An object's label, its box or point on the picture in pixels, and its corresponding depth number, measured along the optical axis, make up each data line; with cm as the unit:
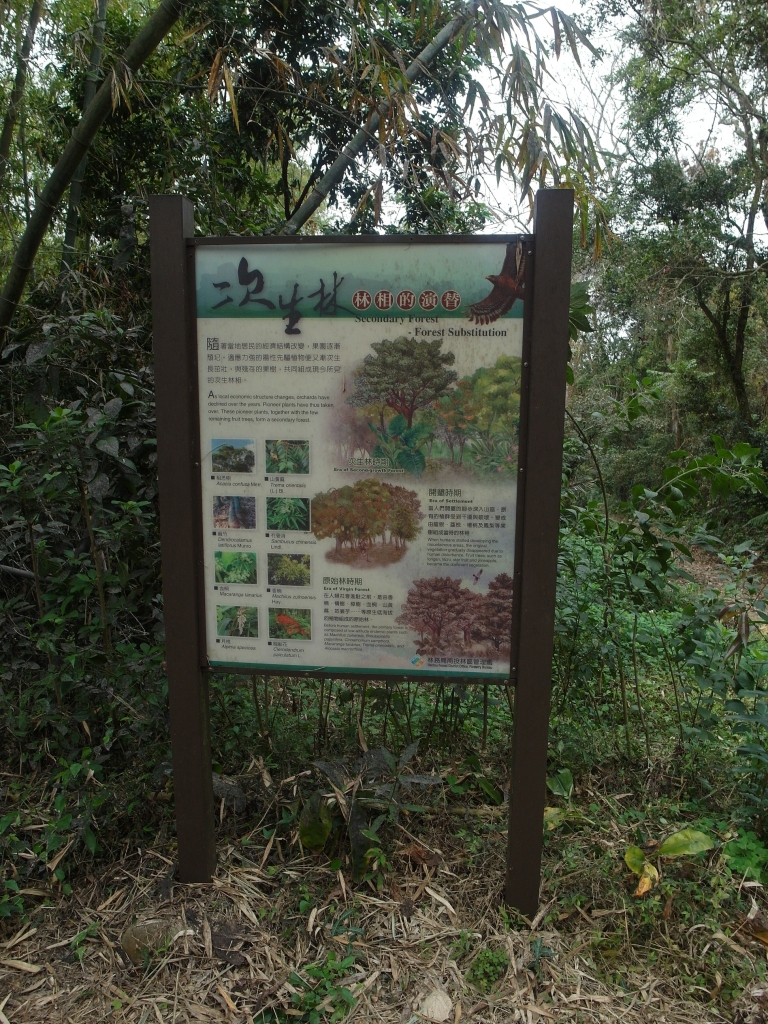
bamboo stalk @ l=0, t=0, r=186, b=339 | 308
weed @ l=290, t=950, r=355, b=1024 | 186
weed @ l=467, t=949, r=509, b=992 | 195
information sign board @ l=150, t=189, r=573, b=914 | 192
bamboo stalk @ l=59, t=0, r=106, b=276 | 347
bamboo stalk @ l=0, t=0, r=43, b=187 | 430
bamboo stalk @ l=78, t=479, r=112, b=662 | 253
